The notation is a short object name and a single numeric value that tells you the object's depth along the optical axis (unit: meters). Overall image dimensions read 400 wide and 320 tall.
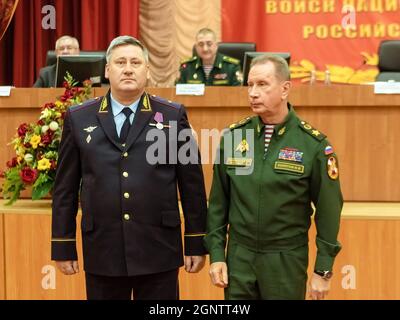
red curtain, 8.22
